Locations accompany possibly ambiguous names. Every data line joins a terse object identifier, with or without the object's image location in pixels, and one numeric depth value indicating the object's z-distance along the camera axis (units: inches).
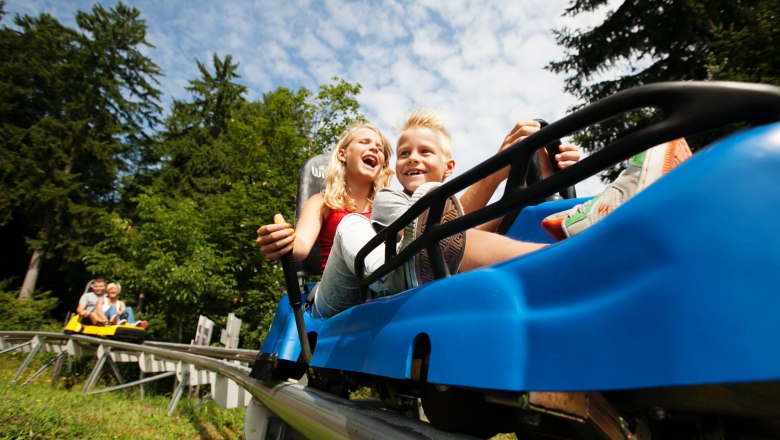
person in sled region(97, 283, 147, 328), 372.1
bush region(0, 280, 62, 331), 676.7
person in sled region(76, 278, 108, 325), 362.0
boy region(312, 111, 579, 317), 47.7
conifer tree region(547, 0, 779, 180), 271.0
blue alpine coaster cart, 21.6
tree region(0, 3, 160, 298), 835.6
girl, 97.3
